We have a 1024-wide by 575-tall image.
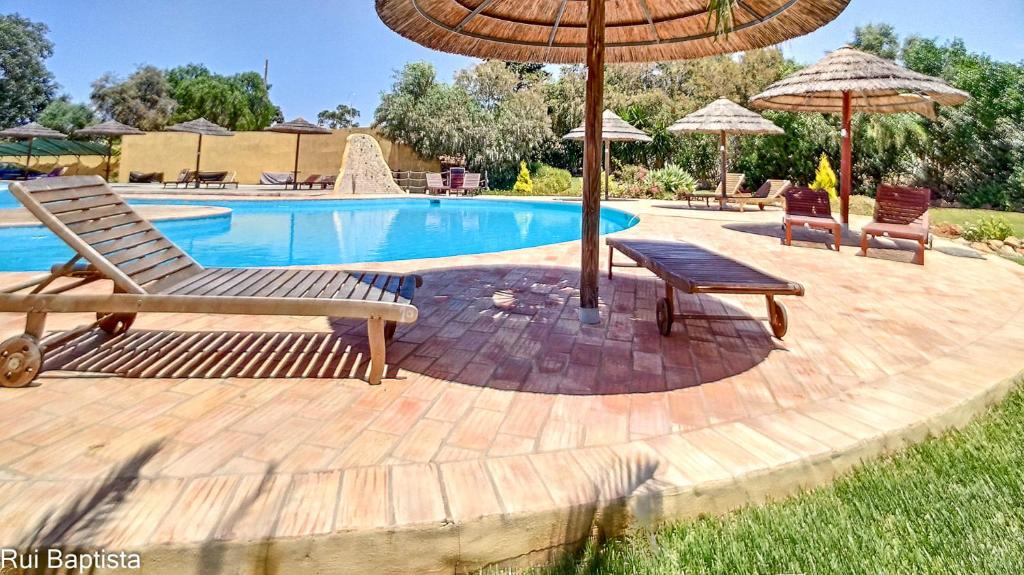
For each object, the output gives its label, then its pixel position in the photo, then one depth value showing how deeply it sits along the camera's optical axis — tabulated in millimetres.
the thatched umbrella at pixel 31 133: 22625
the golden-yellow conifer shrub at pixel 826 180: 15234
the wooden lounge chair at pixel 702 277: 2932
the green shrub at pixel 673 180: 19302
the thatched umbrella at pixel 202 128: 20333
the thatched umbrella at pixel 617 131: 16625
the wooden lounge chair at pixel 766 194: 13406
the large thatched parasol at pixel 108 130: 20969
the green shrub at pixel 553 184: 23016
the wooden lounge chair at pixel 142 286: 2598
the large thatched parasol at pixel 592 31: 3779
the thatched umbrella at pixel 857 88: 7434
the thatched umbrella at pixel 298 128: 19594
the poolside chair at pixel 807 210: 7930
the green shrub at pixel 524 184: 22922
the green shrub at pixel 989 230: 8164
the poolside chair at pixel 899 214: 6645
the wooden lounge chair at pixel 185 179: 22323
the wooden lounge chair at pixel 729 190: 15031
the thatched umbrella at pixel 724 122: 13531
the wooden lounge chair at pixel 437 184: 21688
